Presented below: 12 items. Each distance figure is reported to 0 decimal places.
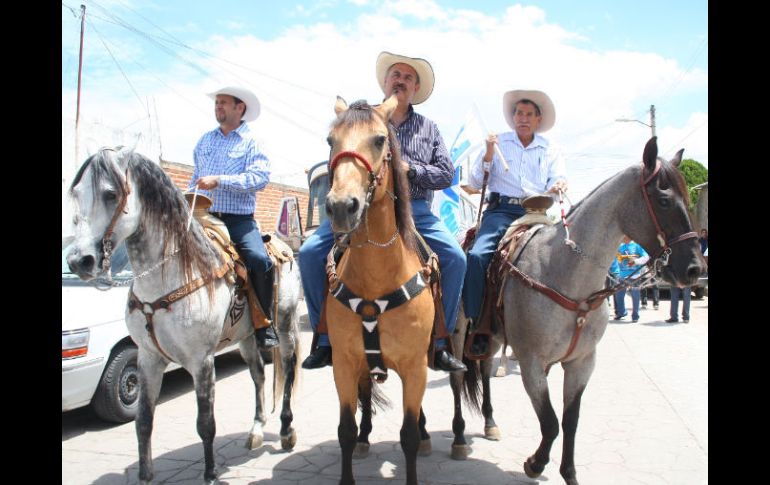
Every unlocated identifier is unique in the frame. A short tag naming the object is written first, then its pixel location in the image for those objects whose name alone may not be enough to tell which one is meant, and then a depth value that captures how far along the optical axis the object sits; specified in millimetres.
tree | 31094
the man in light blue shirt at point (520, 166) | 4402
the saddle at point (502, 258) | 3949
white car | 4785
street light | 26247
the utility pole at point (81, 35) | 11359
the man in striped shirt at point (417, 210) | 3506
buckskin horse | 2783
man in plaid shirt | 4438
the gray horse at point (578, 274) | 3227
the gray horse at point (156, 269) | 3297
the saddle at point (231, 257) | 4230
